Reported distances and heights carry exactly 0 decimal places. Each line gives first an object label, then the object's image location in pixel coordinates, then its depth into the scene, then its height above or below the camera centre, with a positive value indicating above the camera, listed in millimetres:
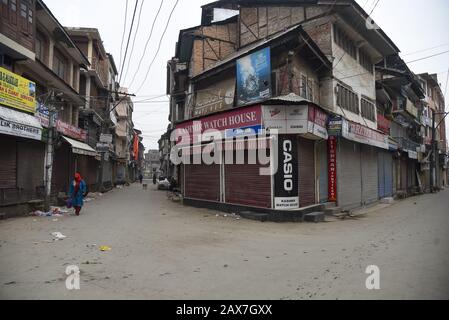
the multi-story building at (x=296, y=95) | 13250 +4287
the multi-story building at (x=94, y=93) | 26906 +7859
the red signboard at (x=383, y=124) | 23372 +4025
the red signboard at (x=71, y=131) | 18116 +2863
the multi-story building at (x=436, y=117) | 40934 +8153
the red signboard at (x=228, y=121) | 13125 +2583
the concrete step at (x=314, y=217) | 12302 -1692
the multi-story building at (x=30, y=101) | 12688 +3327
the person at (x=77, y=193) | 13383 -790
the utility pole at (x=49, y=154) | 13469 +942
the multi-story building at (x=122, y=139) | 47969 +5821
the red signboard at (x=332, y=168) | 15602 +326
